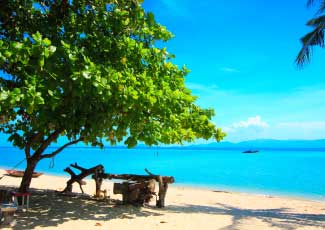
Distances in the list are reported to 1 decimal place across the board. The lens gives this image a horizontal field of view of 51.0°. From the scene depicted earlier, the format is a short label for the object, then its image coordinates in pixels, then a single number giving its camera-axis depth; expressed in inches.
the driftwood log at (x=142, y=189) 410.0
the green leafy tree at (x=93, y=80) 241.8
